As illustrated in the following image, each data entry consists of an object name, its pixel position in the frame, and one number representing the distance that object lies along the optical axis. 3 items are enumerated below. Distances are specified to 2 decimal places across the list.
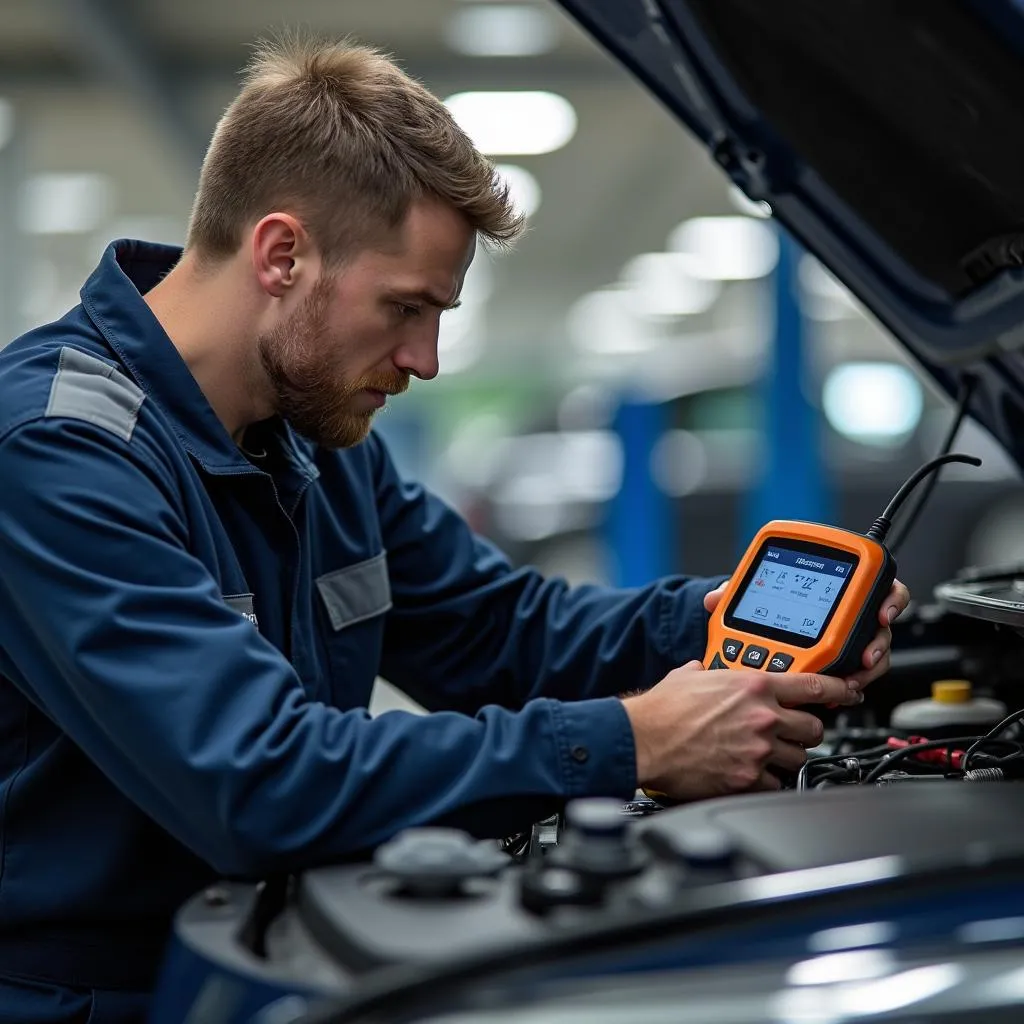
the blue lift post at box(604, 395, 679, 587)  6.12
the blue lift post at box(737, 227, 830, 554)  4.93
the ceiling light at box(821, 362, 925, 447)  8.50
